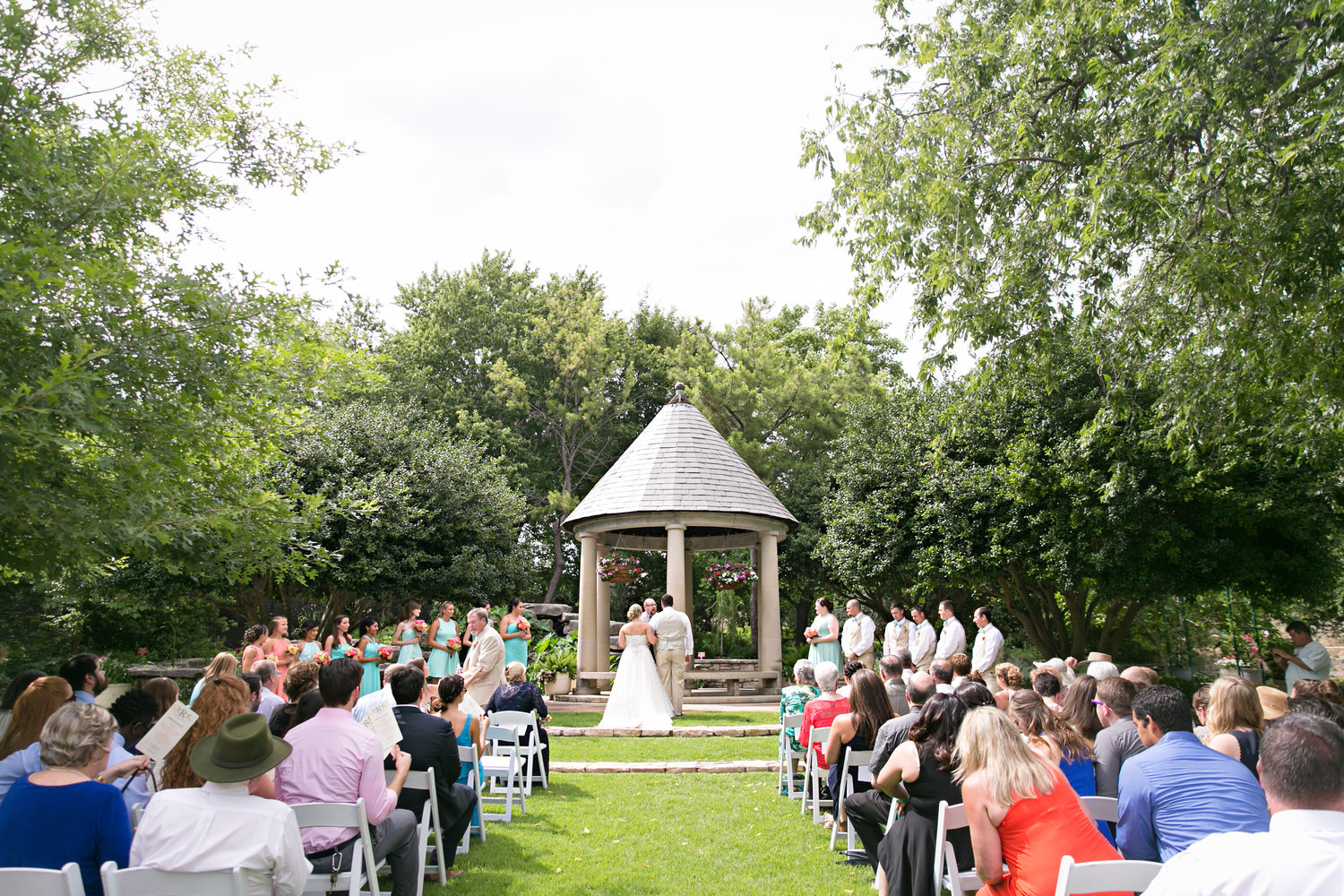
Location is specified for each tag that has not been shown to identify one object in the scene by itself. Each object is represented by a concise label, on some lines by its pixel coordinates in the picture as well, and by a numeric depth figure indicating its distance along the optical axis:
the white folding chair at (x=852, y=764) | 6.20
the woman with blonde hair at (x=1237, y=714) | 4.98
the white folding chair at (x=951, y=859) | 4.33
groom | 14.40
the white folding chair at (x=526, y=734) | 8.45
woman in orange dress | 3.62
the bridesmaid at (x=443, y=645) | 13.02
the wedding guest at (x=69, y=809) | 3.52
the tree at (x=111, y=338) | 5.84
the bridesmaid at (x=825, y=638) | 13.84
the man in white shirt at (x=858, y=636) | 14.13
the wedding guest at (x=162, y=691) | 5.51
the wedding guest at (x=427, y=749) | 5.71
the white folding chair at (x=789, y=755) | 8.39
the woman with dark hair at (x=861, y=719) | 6.25
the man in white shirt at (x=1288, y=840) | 2.25
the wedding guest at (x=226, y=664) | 6.81
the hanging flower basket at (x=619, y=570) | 18.08
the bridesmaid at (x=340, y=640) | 11.63
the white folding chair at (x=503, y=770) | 7.73
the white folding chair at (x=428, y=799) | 5.46
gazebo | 17.08
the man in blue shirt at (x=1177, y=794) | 3.87
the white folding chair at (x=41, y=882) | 3.16
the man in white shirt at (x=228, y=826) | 3.44
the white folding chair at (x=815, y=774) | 7.21
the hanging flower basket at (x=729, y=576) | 18.28
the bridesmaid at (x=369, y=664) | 12.59
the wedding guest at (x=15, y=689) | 5.69
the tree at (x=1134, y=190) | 7.65
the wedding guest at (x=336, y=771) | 4.52
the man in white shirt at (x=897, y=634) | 14.41
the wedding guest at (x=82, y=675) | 6.28
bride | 13.70
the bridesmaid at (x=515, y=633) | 13.78
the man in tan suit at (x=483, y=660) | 10.38
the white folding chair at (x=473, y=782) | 6.59
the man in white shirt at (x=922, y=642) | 13.21
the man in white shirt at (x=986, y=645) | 11.66
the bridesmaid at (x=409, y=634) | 13.14
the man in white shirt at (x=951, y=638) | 12.55
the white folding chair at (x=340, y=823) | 4.27
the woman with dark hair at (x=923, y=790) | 4.70
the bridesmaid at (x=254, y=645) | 9.21
